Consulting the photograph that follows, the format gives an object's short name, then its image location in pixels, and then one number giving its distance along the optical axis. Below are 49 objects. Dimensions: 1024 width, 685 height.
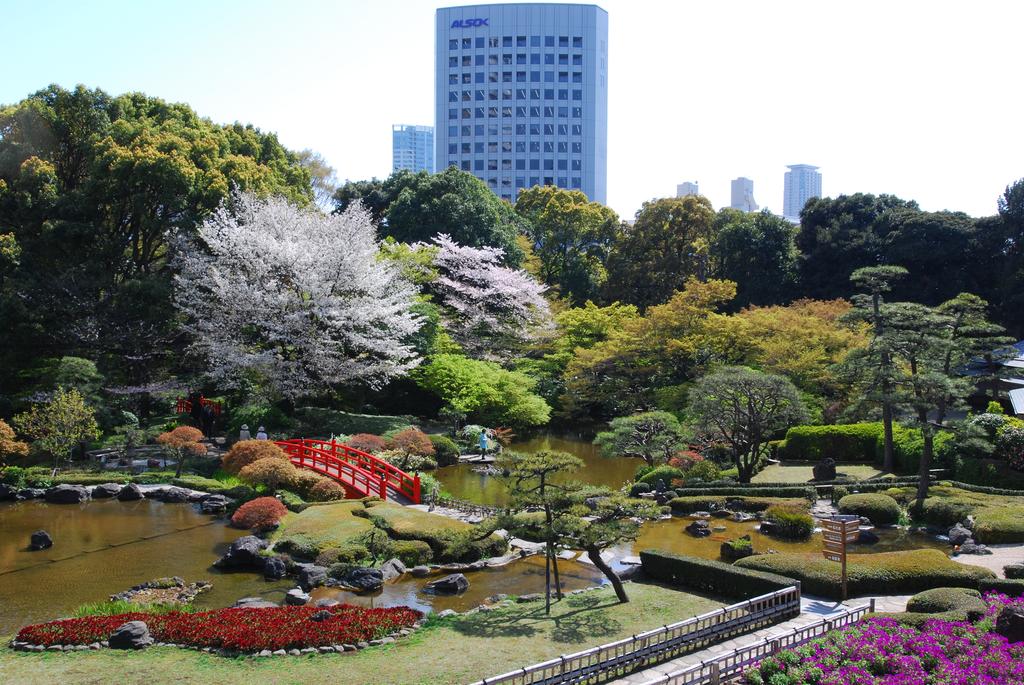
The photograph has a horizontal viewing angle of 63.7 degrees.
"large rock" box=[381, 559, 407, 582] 18.91
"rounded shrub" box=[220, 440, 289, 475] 25.03
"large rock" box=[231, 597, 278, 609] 15.80
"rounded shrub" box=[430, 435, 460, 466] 33.00
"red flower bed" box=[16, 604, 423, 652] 13.45
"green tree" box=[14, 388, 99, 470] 27.27
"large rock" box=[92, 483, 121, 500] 26.36
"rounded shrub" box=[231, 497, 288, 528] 21.69
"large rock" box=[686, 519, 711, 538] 22.00
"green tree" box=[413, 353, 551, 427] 37.03
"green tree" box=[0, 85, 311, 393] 33.44
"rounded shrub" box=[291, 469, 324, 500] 24.78
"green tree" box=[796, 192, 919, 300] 49.97
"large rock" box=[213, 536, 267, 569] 19.47
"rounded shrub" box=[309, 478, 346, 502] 24.72
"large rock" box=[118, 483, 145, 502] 25.92
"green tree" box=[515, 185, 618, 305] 59.06
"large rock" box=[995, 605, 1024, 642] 12.12
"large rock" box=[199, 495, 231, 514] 24.64
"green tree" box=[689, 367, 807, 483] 26.53
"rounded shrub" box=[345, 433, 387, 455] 28.48
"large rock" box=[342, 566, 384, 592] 17.97
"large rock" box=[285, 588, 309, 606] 16.91
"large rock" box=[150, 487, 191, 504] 25.75
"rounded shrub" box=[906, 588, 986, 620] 13.63
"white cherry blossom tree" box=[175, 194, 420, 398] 33.16
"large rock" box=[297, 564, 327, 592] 18.03
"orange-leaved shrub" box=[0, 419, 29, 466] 26.66
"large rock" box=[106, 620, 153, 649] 13.47
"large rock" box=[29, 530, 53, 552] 20.88
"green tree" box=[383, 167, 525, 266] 47.66
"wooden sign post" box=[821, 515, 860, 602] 15.27
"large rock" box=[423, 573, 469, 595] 17.83
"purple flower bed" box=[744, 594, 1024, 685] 10.97
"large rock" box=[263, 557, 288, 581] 18.86
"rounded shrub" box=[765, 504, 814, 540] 21.36
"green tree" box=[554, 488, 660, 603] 14.59
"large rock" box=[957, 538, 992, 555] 19.05
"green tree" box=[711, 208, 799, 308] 52.84
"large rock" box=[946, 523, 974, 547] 19.93
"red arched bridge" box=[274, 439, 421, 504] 25.16
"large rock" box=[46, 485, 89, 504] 25.70
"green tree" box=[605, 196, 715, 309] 53.50
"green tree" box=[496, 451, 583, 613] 14.88
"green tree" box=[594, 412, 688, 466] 28.88
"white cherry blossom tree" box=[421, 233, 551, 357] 42.94
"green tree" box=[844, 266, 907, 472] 25.33
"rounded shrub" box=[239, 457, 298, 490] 23.97
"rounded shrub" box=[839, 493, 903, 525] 22.23
